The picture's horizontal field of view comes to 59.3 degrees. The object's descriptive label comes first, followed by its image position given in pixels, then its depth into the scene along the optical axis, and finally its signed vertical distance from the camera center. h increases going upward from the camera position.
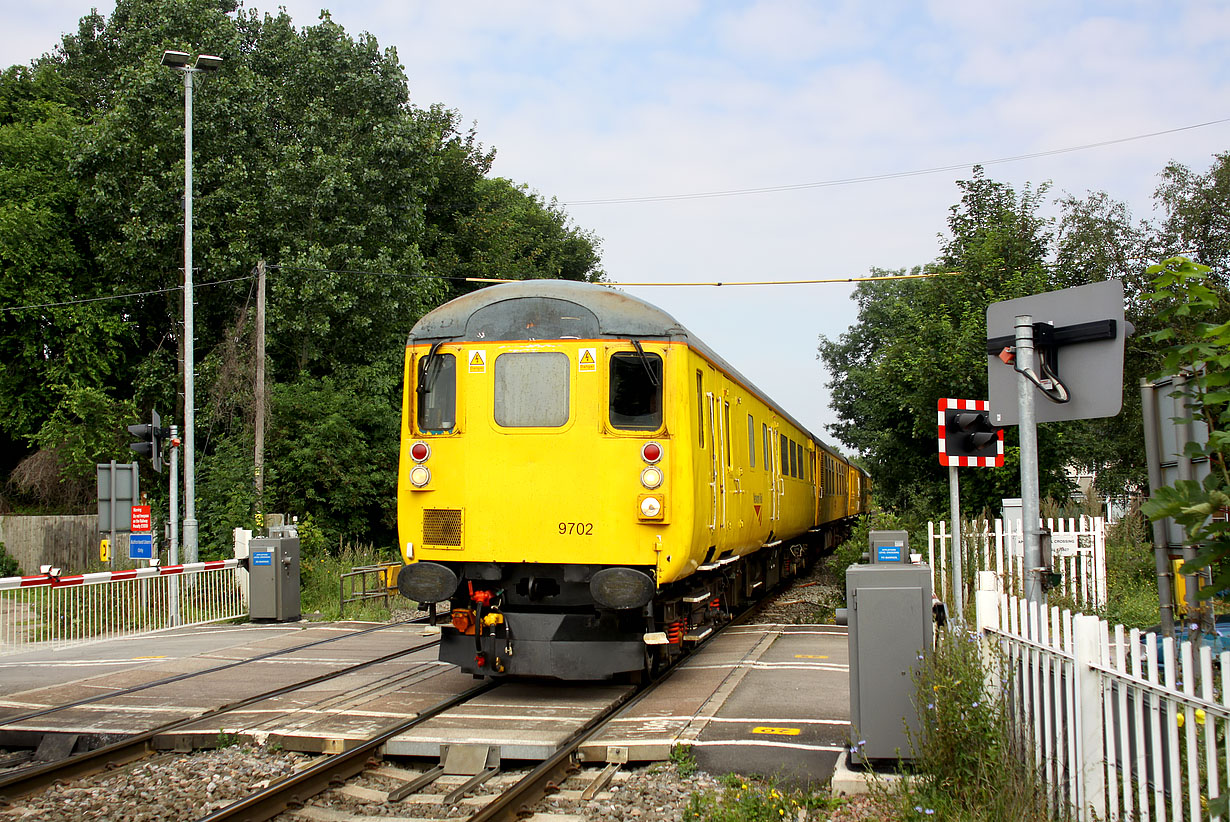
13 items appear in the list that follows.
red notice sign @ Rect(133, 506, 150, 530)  15.89 -0.30
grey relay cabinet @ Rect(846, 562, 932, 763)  6.31 -1.01
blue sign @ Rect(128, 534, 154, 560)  16.08 -0.74
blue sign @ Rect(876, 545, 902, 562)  7.44 -0.50
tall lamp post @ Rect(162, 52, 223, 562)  17.91 +2.80
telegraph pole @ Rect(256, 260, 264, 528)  22.28 +2.38
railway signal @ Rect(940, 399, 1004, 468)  8.81 +0.35
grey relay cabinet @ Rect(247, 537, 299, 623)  15.77 -1.24
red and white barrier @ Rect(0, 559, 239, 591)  12.77 -1.03
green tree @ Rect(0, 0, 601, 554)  26.16 +6.13
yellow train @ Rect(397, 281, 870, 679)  8.66 +0.08
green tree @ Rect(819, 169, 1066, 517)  16.86 +2.11
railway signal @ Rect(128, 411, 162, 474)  16.58 +0.85
